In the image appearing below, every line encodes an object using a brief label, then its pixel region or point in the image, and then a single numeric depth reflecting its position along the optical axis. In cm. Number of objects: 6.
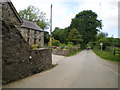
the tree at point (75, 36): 3570
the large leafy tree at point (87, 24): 3939
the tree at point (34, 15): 3997
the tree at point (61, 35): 4427
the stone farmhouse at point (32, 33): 2735
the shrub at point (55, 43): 3316
